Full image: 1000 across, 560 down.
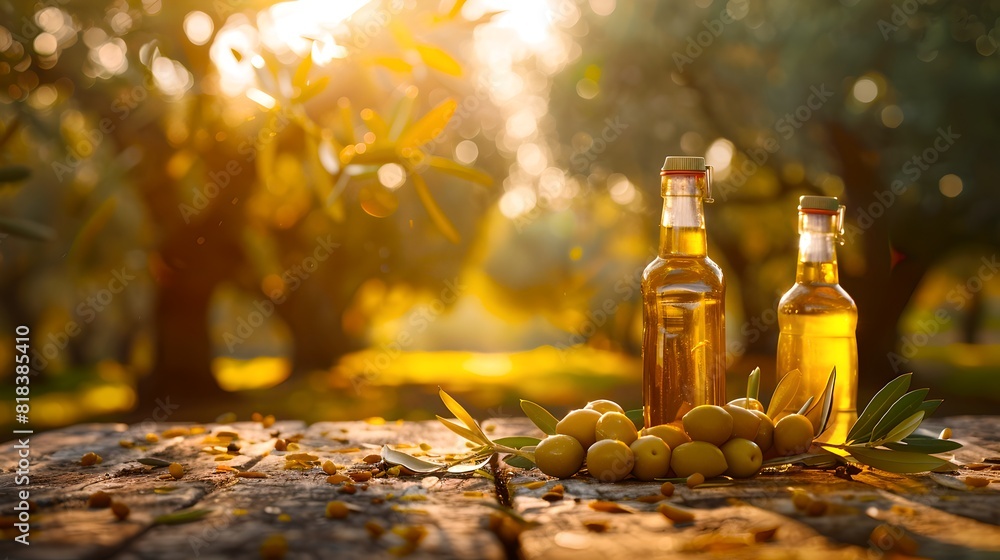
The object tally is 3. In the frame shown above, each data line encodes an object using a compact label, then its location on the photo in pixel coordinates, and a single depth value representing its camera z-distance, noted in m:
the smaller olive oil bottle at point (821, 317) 1.95
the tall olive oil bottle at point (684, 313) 1.92
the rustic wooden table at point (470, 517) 1.24
